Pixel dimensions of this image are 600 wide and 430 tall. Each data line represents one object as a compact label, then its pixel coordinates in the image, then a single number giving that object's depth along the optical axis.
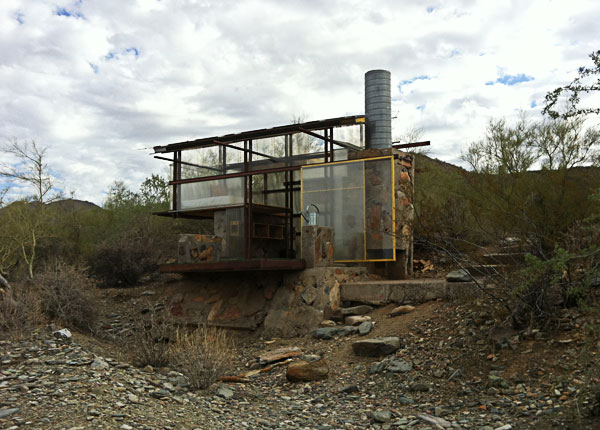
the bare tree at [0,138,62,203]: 18.92
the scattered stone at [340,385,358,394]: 6.68
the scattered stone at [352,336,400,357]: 7.51
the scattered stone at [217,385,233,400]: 6.43
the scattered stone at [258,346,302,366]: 8.10
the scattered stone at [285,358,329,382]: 7.12
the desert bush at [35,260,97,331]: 8.93
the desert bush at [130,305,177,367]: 7.39
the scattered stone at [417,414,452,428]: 5.37
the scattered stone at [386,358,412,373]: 6.93
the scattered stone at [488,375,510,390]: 6.01
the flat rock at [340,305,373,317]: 9.42
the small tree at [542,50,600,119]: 5.74
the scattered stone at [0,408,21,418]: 4.92
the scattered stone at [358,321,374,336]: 8.44
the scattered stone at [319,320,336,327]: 9.31
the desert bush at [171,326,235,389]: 6.57
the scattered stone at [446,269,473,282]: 8.62
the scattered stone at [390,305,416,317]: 8.80
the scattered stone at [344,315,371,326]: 8.96
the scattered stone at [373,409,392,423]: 5.70
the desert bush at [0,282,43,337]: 7.60
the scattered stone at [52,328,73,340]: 7.79
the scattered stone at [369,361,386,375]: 7.11
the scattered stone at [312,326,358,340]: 8.70
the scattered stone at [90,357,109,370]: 6.49
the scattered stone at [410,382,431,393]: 6.39
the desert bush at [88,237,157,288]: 15.02
